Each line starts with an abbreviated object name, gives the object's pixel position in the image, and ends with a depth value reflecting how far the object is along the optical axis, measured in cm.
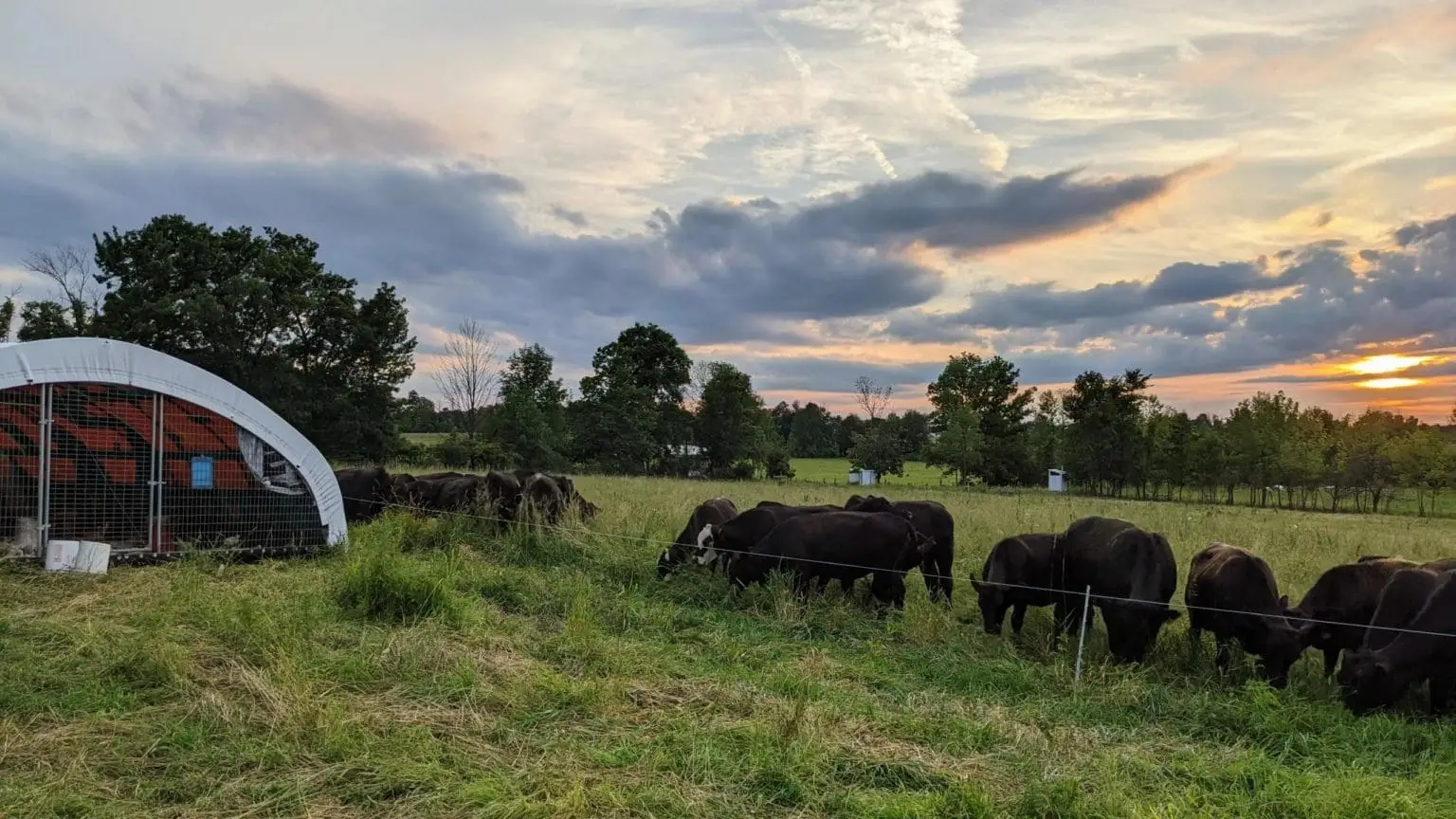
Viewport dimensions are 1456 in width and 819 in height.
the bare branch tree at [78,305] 4153
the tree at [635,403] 5412
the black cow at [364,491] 1819
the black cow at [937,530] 1275
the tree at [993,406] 5900
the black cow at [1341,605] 827
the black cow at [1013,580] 975
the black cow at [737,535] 1219
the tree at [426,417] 7338
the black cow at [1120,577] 855
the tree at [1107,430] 5138
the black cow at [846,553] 1109
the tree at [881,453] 6488
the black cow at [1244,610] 798
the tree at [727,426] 5969
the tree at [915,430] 8025
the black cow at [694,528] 1236
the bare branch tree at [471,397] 6031
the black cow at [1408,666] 695
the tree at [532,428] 4916
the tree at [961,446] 5753
